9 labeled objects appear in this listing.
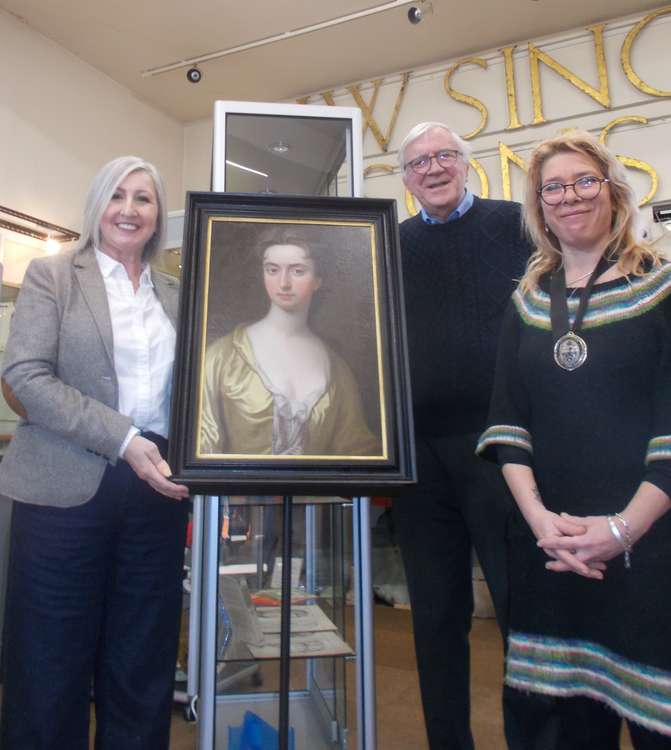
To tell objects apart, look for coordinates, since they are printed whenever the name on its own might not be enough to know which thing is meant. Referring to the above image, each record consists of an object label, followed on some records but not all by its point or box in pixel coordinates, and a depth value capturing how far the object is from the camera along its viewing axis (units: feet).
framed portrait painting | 3.24
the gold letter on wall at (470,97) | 13.51
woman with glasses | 3.13
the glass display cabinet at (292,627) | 4.86
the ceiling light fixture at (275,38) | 11.99
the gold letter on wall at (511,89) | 13.28
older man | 4.72
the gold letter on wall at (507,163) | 13.12
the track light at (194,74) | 13.99
